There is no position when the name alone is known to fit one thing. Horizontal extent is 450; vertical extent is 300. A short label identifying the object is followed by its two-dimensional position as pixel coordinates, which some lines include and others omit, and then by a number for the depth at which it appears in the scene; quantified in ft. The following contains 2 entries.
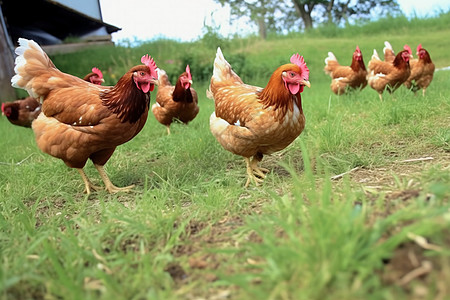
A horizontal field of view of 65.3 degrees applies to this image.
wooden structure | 29.60
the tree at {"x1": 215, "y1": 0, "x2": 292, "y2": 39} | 72.08
